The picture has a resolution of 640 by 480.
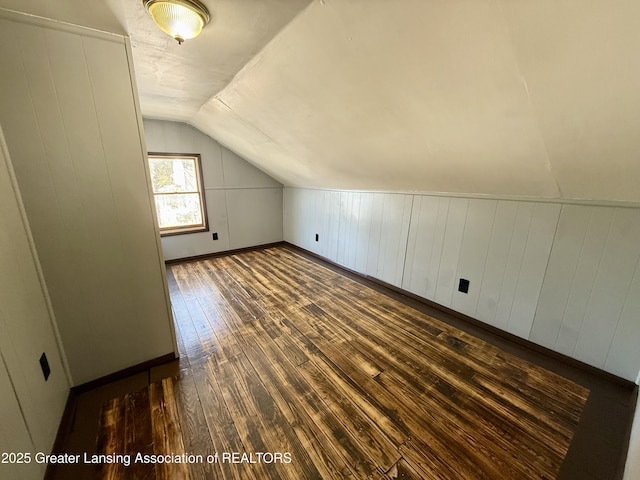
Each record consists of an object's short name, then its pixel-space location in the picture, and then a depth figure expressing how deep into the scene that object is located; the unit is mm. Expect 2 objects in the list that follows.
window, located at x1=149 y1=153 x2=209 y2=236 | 3756
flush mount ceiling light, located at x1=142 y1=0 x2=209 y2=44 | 1158
